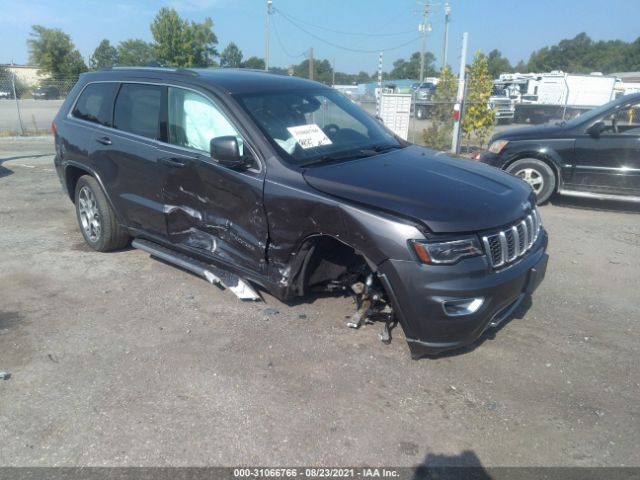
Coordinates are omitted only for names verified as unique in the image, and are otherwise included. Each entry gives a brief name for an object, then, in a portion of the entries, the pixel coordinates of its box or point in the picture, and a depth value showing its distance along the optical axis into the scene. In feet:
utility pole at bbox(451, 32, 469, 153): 42.39
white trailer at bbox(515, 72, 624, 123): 89.10
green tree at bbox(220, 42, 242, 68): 232.96
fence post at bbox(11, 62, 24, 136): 58.65
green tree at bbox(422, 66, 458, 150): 46.91
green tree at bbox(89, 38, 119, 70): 225.15
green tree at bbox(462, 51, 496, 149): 46.09
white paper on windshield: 13.08
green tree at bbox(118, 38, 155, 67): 209.05
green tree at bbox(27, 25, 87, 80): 166.05
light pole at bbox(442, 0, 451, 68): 137.90
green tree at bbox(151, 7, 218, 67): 145.89
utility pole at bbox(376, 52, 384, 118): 48.73
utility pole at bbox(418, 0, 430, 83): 149.34
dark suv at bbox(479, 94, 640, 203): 24.07
